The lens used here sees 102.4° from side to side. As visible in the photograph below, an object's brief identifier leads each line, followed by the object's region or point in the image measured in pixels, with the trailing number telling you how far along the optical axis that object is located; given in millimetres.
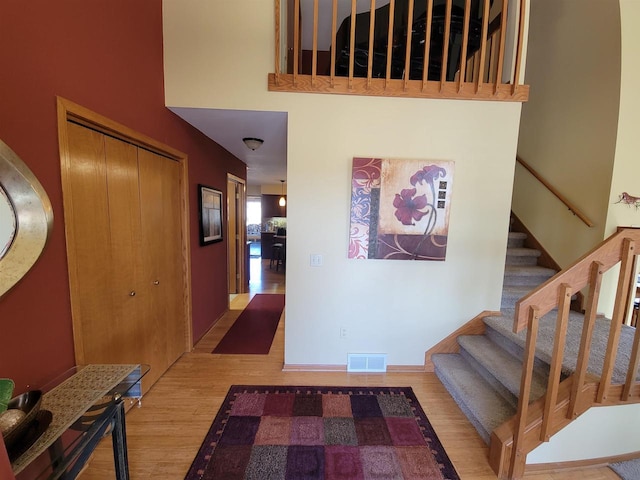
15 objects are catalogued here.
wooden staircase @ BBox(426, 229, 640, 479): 1288
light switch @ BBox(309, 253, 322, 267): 2266
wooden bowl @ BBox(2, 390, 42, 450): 902
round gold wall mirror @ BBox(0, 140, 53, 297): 1034
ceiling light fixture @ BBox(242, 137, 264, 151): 2854
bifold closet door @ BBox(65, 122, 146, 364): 1469
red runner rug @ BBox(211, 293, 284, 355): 2771
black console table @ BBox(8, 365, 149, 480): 954
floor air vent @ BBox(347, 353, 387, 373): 2371
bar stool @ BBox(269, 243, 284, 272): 6918
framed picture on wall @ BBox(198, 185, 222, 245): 2875
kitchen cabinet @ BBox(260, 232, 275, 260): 7930
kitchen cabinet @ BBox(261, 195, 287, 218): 8977
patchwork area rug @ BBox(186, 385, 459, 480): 1479
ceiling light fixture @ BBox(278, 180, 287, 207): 8766
